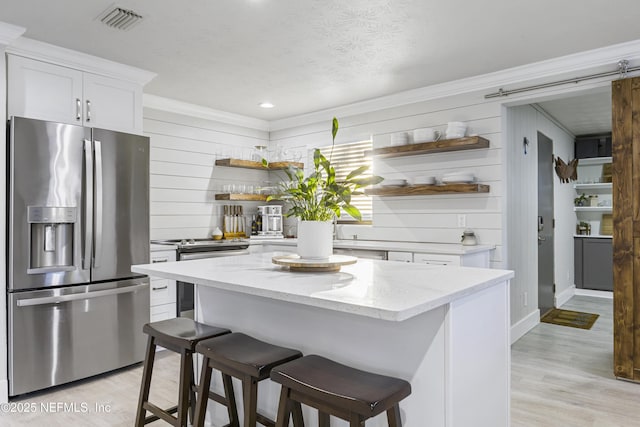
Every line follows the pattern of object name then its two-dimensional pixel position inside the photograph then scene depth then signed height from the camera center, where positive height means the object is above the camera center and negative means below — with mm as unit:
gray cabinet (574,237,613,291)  6364 -738
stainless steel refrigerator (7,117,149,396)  2896 -243
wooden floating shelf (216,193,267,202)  4949 +225
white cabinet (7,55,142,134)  3066 +927
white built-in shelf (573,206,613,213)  6609 +71
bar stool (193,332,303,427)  1705 -590
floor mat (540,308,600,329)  4809 -1219
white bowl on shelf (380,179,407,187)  4293 +318
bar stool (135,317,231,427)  2039 -647
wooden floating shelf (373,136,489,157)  3754 +619
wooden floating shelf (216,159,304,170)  4973 +616
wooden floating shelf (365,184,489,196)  3775 +232
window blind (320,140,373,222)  4852 +619
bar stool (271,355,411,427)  1371 -577
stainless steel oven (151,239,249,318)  4043 -355
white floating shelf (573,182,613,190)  6578 +422
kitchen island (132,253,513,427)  1568 -464
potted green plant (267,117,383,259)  2158 +36
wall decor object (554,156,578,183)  5898 +628
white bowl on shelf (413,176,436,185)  4086 +327
